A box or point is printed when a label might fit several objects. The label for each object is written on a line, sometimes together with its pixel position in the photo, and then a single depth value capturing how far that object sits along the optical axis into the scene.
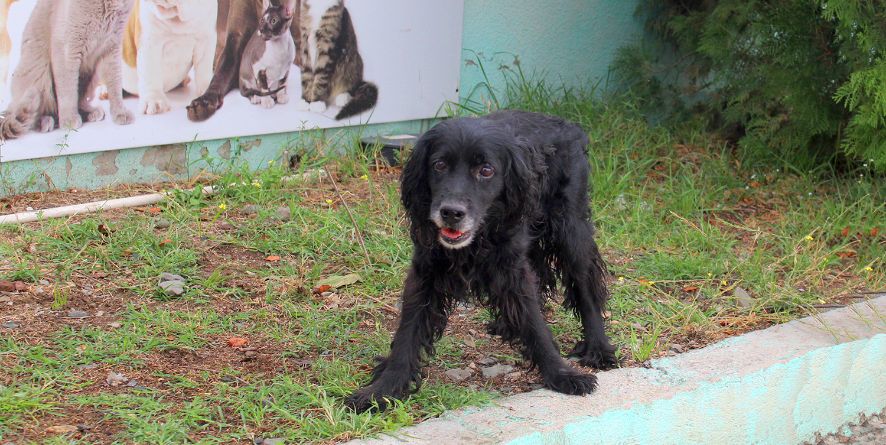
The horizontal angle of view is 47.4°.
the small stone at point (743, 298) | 4.94
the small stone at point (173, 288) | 4.53
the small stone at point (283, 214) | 5.52
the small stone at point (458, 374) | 3.99
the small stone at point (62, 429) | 3.26
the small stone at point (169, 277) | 4.64
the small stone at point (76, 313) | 4.25
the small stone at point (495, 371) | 4.07
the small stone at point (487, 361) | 4.19
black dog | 3.49
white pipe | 5.03
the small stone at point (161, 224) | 5.25
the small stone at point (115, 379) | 3.68
